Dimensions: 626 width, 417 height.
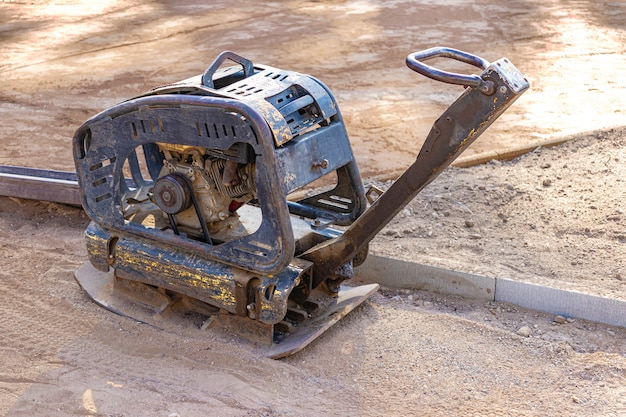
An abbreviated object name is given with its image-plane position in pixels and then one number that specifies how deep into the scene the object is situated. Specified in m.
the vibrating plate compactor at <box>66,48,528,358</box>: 3.81
